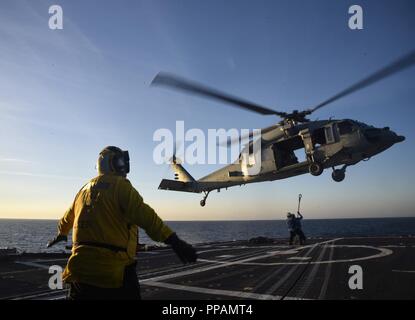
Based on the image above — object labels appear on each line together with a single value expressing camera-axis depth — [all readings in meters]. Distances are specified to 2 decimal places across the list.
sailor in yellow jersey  3.50
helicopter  17.22
